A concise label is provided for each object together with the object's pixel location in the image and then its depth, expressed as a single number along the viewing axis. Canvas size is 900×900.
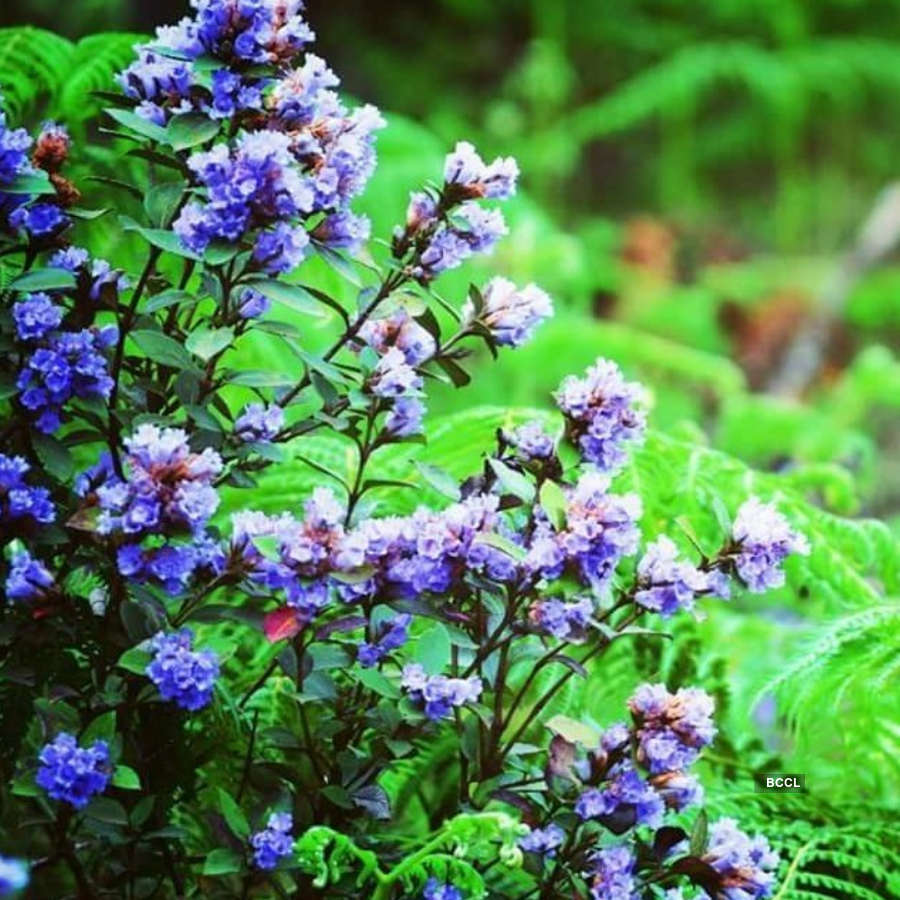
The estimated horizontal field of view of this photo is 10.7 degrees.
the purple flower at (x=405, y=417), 3.20
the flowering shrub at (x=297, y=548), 3.08
